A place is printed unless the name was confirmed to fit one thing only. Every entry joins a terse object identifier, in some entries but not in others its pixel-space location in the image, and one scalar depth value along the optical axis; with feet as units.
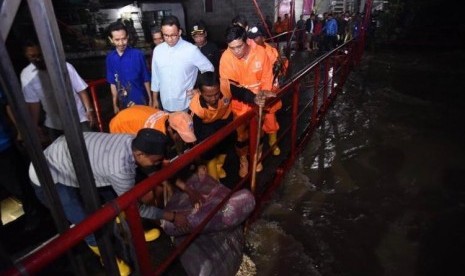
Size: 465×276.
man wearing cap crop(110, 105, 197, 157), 9.35
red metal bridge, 3.82
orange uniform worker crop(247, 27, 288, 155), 13.97
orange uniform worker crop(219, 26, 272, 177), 12.42
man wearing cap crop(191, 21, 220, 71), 16.17
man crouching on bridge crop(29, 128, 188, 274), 7.09
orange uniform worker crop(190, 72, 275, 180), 10.00
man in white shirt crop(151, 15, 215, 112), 11.66
